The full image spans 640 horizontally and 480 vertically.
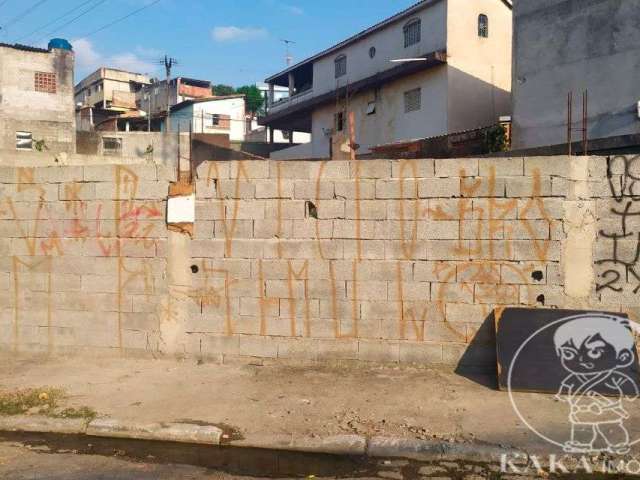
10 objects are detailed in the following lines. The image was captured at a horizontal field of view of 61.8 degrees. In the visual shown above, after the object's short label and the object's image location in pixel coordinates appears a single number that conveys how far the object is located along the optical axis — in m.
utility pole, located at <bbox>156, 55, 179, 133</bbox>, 33.66
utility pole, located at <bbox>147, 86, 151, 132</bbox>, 33.65
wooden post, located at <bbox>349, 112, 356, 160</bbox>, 6.86
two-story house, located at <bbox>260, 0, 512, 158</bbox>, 18.73
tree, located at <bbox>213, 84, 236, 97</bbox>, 62.14
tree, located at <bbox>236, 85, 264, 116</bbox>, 50.31
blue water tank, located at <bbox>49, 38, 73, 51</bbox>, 26.08
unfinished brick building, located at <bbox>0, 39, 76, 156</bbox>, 24.38
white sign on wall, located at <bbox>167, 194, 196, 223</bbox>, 6.52
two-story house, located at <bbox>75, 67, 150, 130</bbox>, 40.50
